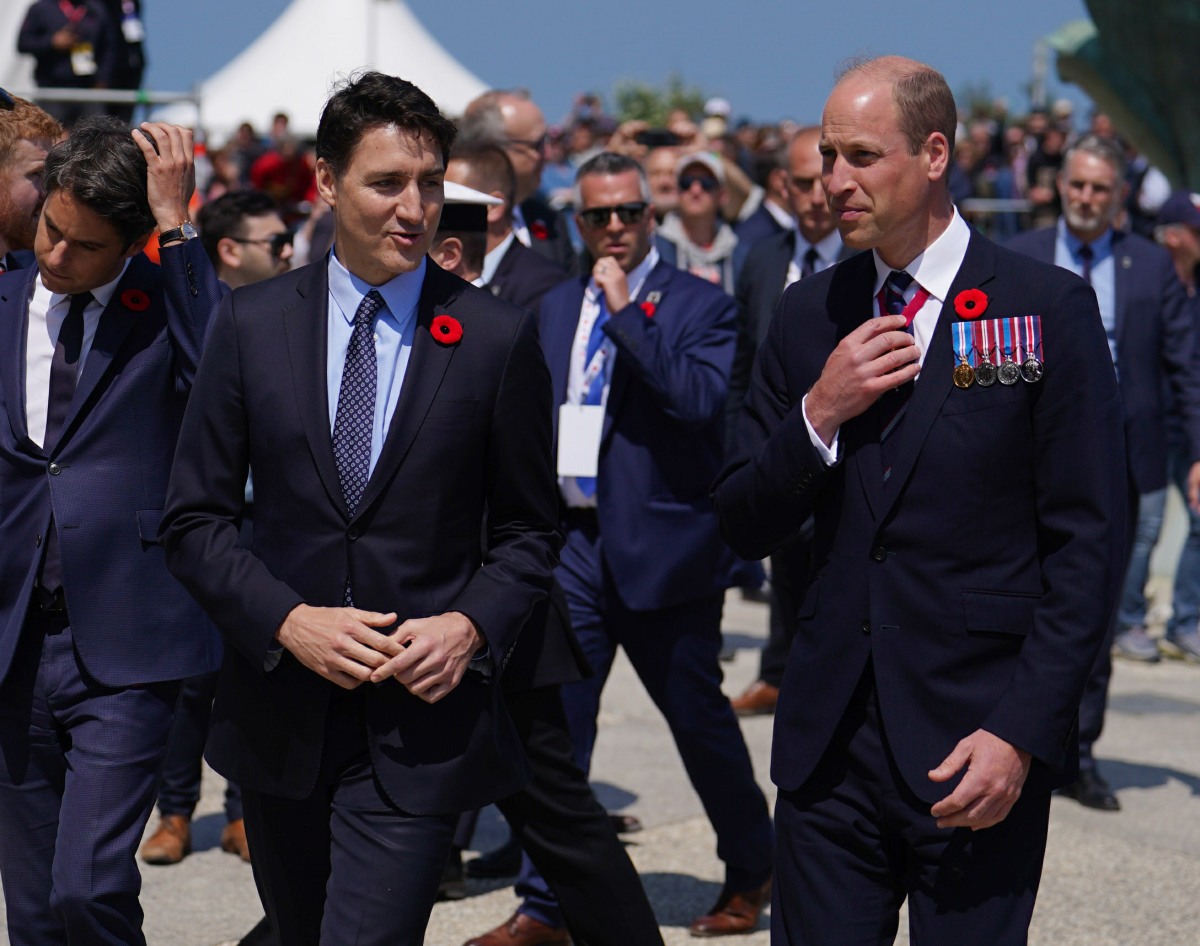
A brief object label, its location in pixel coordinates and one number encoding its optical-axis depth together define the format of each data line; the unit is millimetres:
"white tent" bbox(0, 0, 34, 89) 12719
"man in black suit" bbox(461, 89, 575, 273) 7449
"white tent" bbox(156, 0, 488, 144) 23641
